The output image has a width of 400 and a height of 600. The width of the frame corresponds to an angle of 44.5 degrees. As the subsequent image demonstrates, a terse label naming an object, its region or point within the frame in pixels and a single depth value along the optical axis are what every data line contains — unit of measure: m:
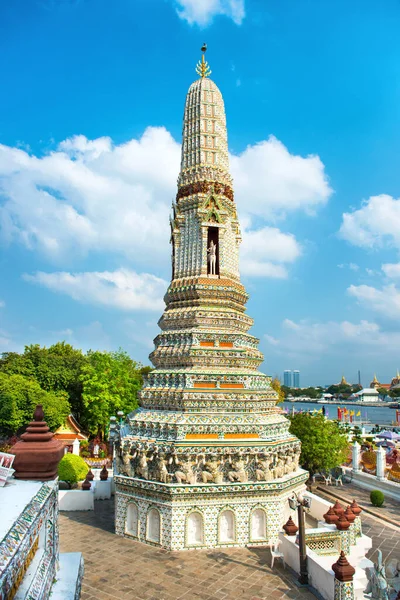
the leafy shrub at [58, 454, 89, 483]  22.06
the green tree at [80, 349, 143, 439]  37.00
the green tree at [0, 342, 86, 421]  40.72
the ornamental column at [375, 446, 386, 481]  23.89
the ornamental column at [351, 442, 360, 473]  26.28
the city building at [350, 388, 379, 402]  165.00
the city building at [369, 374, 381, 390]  181.06
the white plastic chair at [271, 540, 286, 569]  13.27
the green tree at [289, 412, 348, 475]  22.56
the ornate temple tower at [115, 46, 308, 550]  14.75
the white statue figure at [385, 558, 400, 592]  9.30
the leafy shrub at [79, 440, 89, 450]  33.19
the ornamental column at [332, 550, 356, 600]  10.66
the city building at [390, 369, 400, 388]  164.14
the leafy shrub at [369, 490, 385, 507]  20.19
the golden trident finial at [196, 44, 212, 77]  22.53
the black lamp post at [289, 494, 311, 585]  12.29
